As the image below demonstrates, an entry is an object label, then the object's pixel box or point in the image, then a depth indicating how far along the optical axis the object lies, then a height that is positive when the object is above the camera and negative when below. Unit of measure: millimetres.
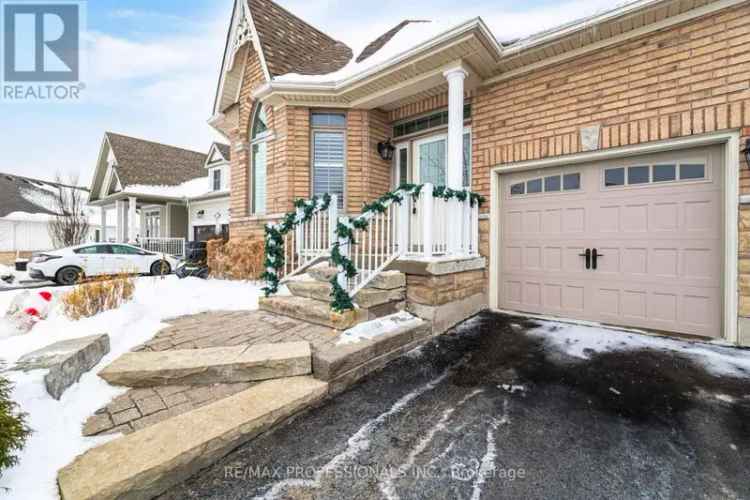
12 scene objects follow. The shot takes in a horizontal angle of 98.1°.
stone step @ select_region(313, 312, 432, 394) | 2559 -917
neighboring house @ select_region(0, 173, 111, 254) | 17938 +1731
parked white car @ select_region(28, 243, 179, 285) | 8703 -475
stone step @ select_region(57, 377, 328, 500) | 1468 -1046
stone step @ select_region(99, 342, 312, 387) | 2340 -901
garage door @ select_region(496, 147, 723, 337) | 3637 +59
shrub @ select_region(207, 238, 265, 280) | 6469 -287
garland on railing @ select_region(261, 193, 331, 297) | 4359 -33
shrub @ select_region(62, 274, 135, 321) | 3324 -559
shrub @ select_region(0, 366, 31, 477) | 1420 -845
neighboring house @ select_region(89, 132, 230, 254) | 13336 +2310
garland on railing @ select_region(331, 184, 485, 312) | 3361 +145
